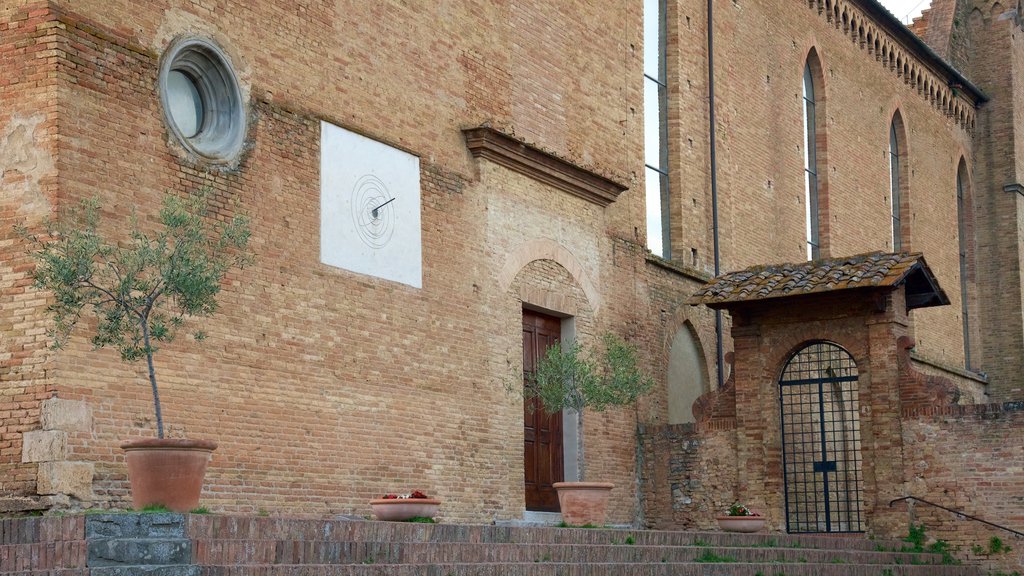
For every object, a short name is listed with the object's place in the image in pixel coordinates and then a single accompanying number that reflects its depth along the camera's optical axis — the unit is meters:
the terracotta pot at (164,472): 9.42
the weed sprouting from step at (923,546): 16.55
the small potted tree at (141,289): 9.47
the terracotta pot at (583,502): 14.79
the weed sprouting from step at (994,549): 16.39
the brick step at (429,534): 9.19
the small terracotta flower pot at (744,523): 17.09
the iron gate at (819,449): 18.12
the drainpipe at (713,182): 21.48
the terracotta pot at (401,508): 12.52
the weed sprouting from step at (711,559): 13.39
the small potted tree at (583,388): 14.81
